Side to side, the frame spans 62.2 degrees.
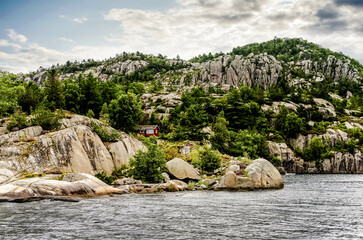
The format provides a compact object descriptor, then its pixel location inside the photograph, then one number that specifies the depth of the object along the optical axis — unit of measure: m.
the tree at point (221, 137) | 87.75
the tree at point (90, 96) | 89.13
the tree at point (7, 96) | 64.56
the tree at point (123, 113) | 84.06
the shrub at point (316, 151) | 105.38
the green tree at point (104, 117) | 73.59
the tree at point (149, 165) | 51.28
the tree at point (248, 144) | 89.92
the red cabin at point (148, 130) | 100.06
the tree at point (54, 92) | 79.69
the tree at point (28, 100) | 71.19
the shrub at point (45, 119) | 54.97
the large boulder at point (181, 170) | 55.47
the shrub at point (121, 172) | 55.24
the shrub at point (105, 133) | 60.12
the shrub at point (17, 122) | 53.88
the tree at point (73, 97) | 85.56
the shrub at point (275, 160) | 102.75
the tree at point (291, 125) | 113.81
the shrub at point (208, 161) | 62.94
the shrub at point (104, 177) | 50.34
